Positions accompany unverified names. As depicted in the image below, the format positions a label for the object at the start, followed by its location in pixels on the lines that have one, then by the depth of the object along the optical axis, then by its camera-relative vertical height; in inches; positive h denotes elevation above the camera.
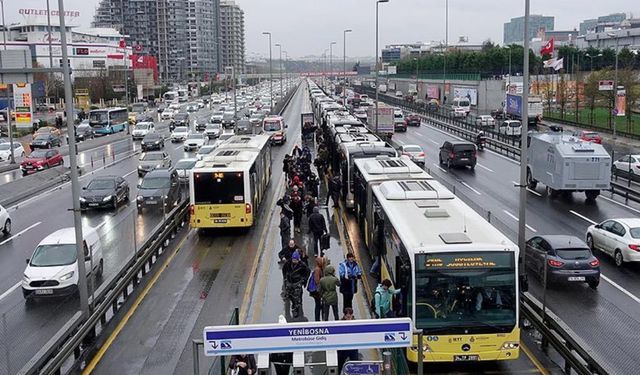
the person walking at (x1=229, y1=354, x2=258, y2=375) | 419.8 -163.6
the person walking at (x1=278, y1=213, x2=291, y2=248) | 867.4 -172.0
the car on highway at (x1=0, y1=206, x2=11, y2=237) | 1072.2 -198.2
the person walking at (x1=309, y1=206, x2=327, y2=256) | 847.1 -165.9
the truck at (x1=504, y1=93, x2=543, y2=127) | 2787.9 -116.1
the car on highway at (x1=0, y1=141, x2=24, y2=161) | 2144.7 -188.0
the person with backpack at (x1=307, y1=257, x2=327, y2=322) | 619.2 -172.3
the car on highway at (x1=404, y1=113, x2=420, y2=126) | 3228.6 -173.7
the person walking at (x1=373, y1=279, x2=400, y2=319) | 540.7 -161.8
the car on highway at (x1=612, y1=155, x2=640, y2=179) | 1468.0 -185.4
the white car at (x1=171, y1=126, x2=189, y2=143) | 2610.7 -179.2
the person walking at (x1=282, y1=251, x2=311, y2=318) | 652.1 -174.5
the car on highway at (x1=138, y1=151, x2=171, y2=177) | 1668.3 -176.8
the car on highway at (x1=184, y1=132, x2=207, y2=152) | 2253.9 -179.8
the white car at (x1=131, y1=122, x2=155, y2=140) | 2741.1 -165.4
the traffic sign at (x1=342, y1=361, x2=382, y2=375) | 396.5 -154.5
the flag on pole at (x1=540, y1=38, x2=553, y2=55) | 2384.4 +97.0
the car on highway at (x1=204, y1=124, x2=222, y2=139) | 2684.5 -173.5
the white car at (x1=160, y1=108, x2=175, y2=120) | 3821.4 -154.1
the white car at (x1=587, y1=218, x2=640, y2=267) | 819.4 -188.1
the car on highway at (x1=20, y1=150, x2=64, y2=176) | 1834.9 -187.6
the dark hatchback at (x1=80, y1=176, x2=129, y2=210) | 1255.5 -186.4
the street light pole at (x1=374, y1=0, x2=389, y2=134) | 2047.7 +219.9
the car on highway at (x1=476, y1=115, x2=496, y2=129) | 2847.0 -166.8
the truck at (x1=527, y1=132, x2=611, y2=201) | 1234.0 -148.9
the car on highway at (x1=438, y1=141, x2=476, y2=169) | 1752.0 -179.1
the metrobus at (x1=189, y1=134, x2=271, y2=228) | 975.6 -148.4
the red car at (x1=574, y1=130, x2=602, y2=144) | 2046.8 -171.4
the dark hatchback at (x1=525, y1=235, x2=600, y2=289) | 741.9 -187.5
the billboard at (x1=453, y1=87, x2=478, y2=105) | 3879.7 -75.4
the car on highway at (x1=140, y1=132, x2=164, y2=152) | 2279.8 -179.1
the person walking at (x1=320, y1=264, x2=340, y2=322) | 592.7 -167.3
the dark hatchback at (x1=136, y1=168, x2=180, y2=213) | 1219.9 -178.2
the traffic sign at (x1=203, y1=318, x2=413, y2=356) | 359.9 -124.8
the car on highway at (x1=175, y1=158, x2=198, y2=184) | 1423.7 -169.4
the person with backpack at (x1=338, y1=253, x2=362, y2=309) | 620.8 -164.8
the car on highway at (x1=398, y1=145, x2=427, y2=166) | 1707.7 -170.4
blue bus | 3110.2 -150.7
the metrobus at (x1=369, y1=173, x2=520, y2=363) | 502.0 -150.5
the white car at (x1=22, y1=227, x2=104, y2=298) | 707.4 -178.3
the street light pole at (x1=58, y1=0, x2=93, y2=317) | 598.9 -77.3
